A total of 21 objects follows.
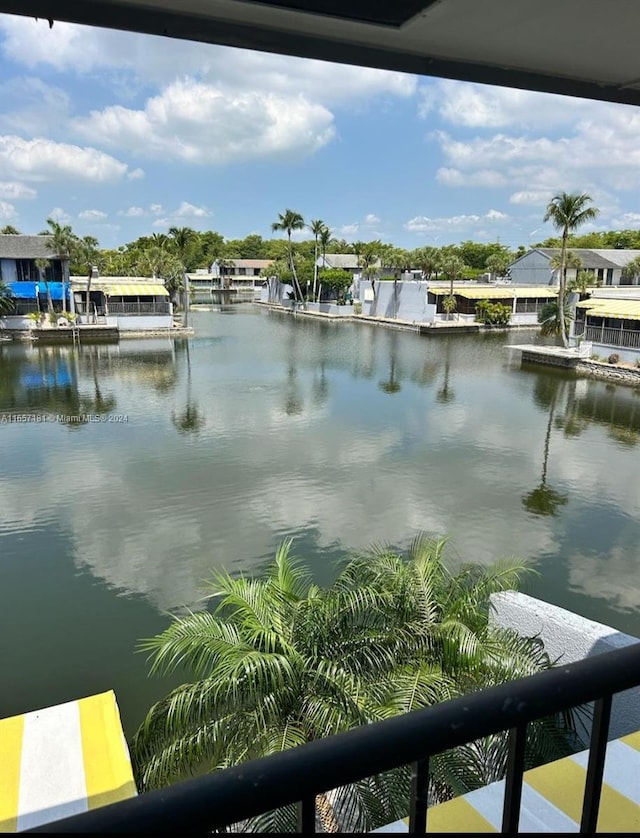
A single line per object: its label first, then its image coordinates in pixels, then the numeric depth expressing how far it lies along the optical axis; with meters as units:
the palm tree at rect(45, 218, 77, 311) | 35.12
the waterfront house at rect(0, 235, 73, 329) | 35.02
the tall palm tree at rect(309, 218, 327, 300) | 51.72
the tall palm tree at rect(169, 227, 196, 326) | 40.12
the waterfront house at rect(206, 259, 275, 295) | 79.88
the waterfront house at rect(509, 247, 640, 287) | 44.63
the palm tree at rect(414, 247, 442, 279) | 48.28
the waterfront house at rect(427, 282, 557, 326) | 40.62
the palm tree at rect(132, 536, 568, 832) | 3.58
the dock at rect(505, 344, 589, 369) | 24.77
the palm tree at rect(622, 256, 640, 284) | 41.44
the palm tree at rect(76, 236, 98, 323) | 35.91
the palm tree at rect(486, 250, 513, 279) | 59.78
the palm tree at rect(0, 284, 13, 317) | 32.72
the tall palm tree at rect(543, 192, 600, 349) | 24.98
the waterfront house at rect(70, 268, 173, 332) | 35.41
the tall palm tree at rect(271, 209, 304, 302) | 50.09
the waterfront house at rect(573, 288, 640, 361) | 23.17
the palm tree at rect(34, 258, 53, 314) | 35.19
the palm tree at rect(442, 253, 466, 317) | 39.69
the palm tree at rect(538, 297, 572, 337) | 29.36
